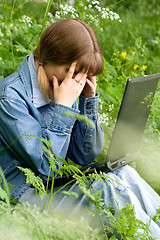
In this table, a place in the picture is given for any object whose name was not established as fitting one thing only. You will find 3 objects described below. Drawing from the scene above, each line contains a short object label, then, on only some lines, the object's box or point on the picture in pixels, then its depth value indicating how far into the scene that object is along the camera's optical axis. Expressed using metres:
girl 2.19
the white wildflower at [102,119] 2.70
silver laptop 2.25
